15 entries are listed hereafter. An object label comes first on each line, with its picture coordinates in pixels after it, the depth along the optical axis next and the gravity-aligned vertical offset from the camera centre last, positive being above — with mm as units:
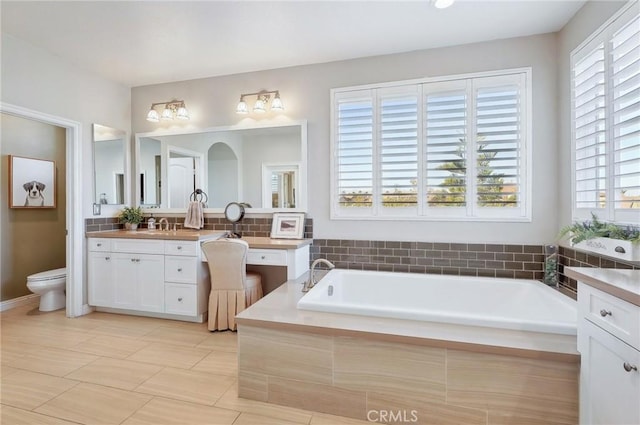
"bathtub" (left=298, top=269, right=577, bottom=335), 1885 -679
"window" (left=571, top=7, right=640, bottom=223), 1731 +547
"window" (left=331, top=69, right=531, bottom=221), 2715 +558
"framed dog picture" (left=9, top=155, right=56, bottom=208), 3629 +334
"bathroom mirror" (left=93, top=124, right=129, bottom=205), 3471 +516
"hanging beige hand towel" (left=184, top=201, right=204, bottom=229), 3539 -81
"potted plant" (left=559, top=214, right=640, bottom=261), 1574 -173
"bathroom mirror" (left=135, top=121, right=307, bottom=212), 3285 +482
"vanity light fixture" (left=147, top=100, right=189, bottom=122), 3578 +1136
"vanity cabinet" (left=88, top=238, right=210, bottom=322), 3043 -705
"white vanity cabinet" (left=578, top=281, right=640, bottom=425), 1136 -612
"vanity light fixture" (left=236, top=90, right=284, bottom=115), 3244 +1129
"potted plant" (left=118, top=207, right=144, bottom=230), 3678 -105
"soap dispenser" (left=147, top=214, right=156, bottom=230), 3721 -174
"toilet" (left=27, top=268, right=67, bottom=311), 3305 -847
